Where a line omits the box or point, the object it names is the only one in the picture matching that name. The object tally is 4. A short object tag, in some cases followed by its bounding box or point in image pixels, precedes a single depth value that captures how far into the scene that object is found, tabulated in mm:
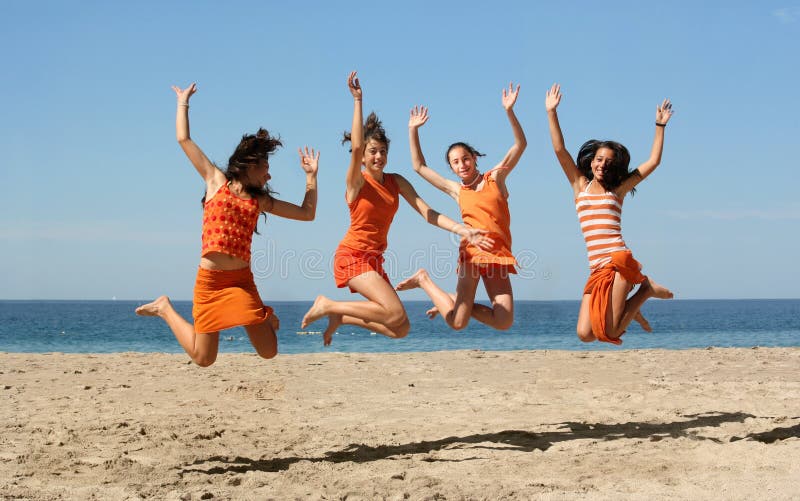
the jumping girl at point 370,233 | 7090
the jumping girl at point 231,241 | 6656
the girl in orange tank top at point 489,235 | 7531
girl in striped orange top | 7242
